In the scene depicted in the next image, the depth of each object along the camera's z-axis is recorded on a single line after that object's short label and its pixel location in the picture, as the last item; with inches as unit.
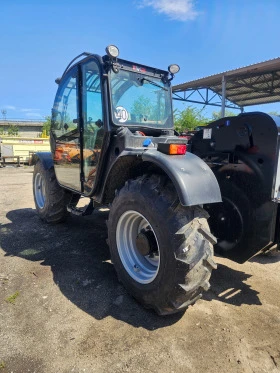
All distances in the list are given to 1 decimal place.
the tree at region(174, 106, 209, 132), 723.6
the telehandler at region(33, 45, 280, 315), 90.7
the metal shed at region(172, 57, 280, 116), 406.6
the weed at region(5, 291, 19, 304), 107.5
